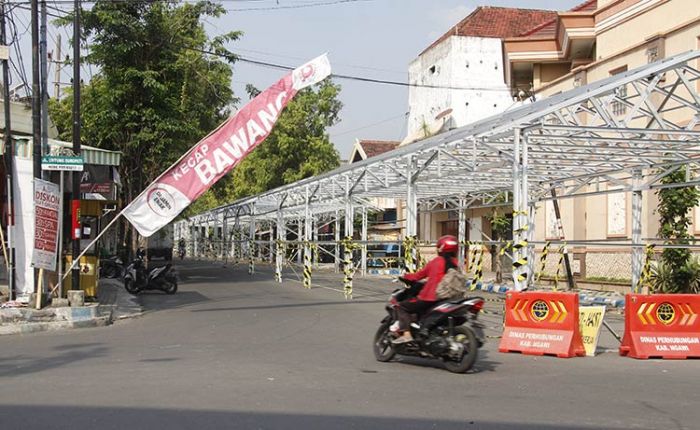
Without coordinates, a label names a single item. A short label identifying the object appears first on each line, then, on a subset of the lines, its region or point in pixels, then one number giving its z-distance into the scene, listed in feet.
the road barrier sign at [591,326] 36.27
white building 135.23
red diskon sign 48.85
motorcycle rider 31.71
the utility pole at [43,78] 50.99
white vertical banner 52.39
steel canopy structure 45.78
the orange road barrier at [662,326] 35.42
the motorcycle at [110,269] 95.66
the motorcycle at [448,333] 30.30
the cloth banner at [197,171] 47.19
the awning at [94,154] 57.57
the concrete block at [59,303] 48.75
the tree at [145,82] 79.30
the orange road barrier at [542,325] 35.86
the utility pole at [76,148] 51.31
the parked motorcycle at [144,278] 72.13
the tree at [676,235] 59.41
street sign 48.01
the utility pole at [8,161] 50.26
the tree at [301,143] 149.69
